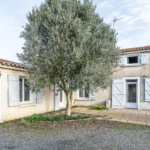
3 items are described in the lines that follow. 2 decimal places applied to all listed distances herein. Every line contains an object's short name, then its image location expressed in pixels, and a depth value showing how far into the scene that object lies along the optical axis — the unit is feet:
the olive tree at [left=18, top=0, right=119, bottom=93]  18.35
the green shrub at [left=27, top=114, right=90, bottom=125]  22.40
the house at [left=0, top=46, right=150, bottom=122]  22.52
